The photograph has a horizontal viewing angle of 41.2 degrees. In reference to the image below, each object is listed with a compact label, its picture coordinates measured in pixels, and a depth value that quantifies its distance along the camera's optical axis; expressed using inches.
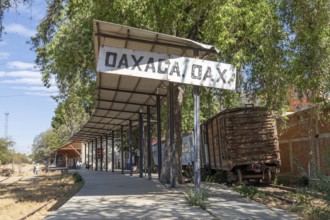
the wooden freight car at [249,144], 734.5
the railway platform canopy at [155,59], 466.3
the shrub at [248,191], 554.5
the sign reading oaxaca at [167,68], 463.8
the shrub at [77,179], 1000.2
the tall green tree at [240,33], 504.7
